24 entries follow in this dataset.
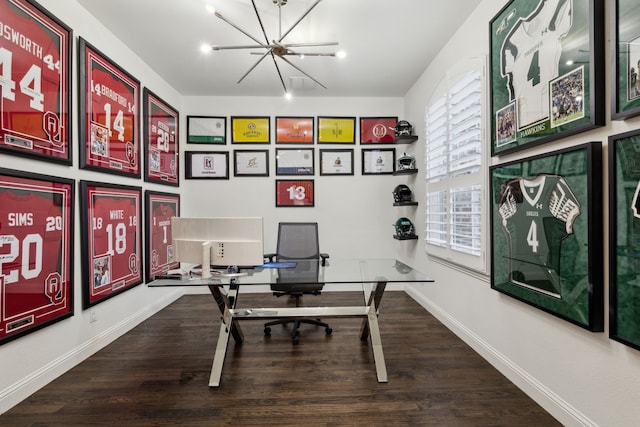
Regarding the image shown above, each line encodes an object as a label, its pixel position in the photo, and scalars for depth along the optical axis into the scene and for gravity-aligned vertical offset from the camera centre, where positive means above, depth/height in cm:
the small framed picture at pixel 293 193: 452 +28
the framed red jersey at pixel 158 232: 345 -24
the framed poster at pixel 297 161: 453 +76
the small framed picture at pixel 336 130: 453 +122
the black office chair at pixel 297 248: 296 -41
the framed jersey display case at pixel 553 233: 152 -13
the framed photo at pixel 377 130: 457 +123
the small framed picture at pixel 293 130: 450 +122
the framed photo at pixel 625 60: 133 +68
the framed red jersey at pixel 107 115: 250 +90
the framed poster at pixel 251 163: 449 +72
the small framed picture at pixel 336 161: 455 +76
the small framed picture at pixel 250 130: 448 +121
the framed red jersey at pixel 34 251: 186 -26
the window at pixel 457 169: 258 +42
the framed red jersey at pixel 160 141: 351 +90
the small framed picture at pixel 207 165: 445 +69
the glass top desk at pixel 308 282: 213 -51
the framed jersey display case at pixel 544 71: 153 +84
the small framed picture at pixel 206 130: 445 +121
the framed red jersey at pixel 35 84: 188 +87
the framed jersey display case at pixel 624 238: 133 -12
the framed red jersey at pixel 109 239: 250 -26
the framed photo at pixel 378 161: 458 +76
